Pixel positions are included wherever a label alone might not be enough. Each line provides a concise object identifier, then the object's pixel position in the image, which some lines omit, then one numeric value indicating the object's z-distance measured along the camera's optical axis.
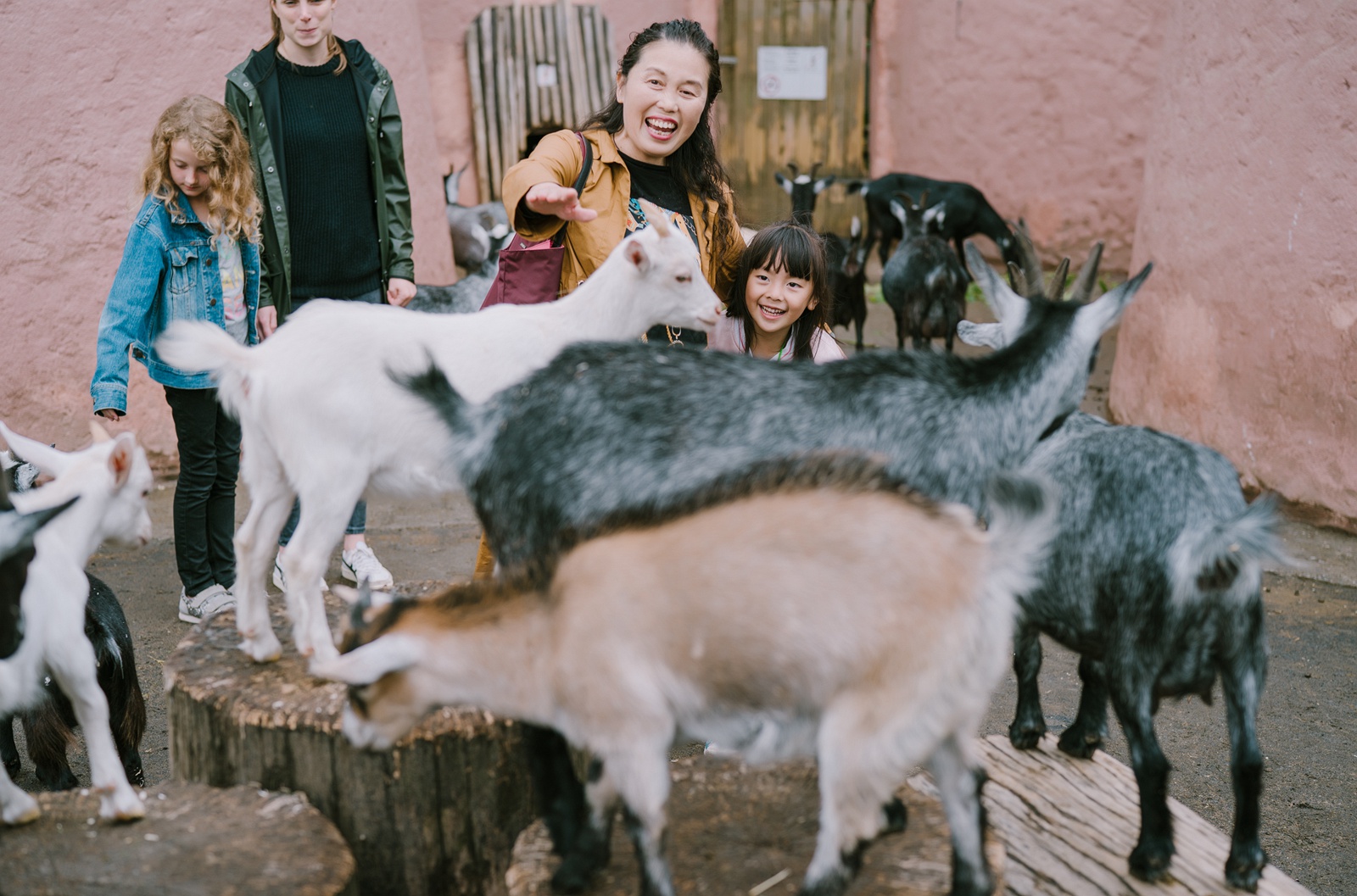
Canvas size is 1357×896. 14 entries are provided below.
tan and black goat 1.88
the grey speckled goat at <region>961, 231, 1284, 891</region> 2.66
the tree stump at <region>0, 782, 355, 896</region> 2.38
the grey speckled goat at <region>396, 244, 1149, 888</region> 2.17
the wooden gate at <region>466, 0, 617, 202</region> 10.19
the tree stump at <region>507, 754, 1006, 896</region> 2.37
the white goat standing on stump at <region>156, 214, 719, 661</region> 2.53
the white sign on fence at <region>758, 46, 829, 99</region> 11.91
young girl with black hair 3.50
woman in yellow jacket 2.97
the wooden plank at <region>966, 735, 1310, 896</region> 2.88
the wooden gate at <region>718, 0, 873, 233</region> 11.78
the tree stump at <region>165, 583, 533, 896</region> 2.80
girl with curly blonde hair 3.98
